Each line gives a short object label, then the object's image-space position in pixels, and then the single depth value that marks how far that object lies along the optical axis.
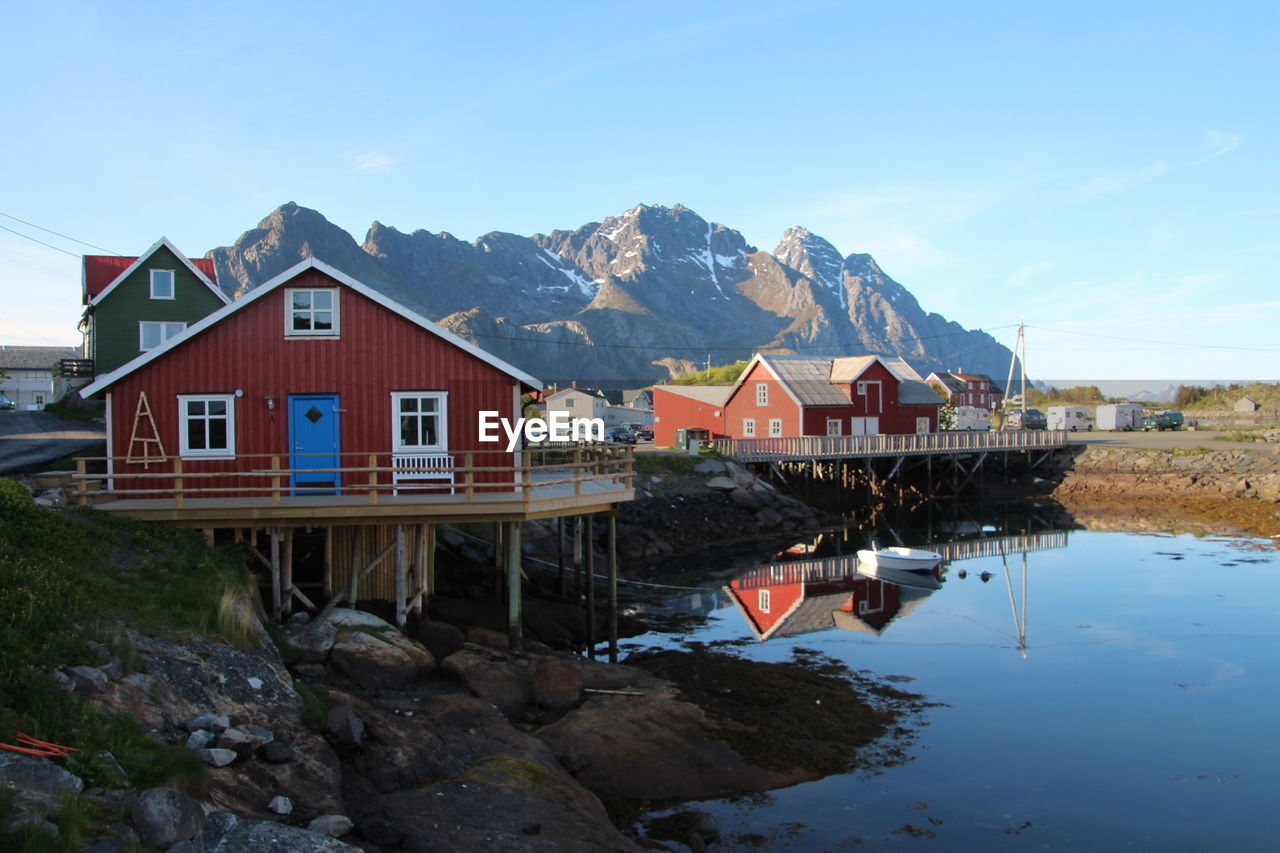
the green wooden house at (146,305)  36.16
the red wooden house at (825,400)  58.44
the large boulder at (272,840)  8.27
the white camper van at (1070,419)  89.75
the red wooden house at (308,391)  20.38
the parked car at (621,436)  68.00
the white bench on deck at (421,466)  20.67
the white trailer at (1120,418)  86.81
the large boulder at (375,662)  15.48
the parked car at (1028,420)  85.69
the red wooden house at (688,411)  63.72
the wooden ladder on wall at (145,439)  20.25
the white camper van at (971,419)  89.69
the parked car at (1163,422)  83.38
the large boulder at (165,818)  7.88
